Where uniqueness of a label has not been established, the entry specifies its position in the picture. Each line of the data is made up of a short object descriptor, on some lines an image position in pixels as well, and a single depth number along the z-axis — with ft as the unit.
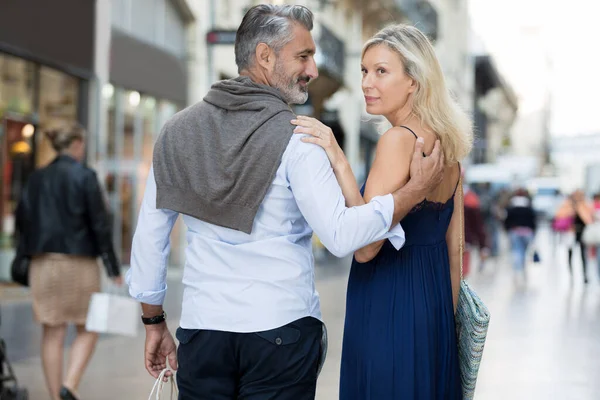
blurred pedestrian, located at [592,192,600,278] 58.49
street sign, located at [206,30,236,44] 46.14
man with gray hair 8.95
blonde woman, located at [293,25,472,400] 10.69
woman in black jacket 20.15
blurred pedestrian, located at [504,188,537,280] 64.03
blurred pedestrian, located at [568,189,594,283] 60.90
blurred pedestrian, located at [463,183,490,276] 62.69
